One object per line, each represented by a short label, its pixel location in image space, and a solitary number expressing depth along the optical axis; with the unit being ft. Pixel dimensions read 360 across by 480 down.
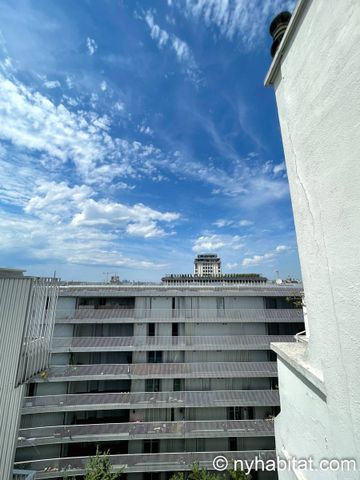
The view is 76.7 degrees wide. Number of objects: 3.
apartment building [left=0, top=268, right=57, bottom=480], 20.08
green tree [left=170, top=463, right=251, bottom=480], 50.63
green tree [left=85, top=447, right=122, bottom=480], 49.28
